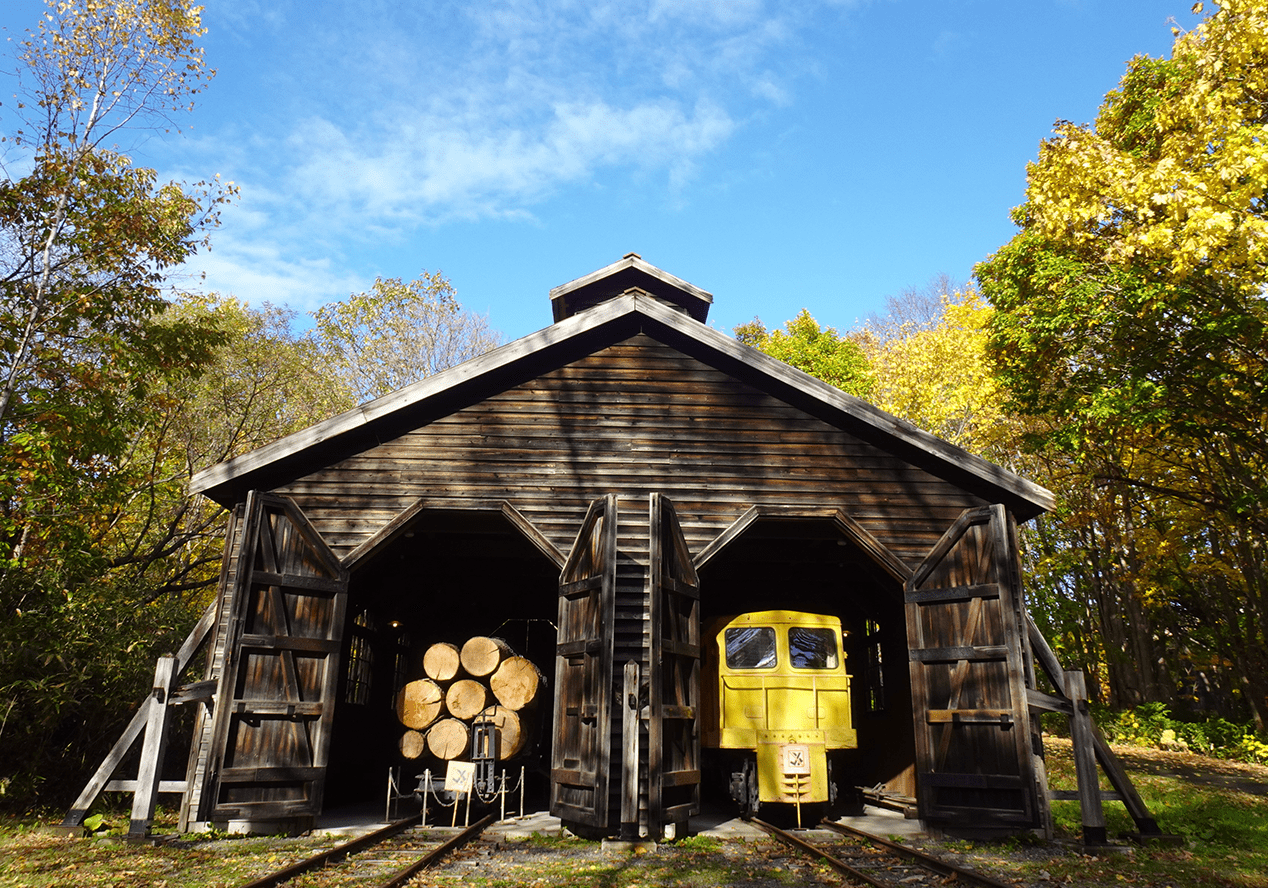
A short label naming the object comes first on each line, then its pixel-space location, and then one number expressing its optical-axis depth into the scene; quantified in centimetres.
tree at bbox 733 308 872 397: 4444
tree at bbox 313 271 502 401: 3325
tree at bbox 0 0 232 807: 1049
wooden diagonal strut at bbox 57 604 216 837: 877
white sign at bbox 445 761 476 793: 1058
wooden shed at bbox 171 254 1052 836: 962
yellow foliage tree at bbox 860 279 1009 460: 2662
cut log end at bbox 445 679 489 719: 1157
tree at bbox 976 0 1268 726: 1385
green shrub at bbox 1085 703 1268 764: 1952
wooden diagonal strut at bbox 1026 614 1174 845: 909
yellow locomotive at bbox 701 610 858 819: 1053
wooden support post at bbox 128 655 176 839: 867
